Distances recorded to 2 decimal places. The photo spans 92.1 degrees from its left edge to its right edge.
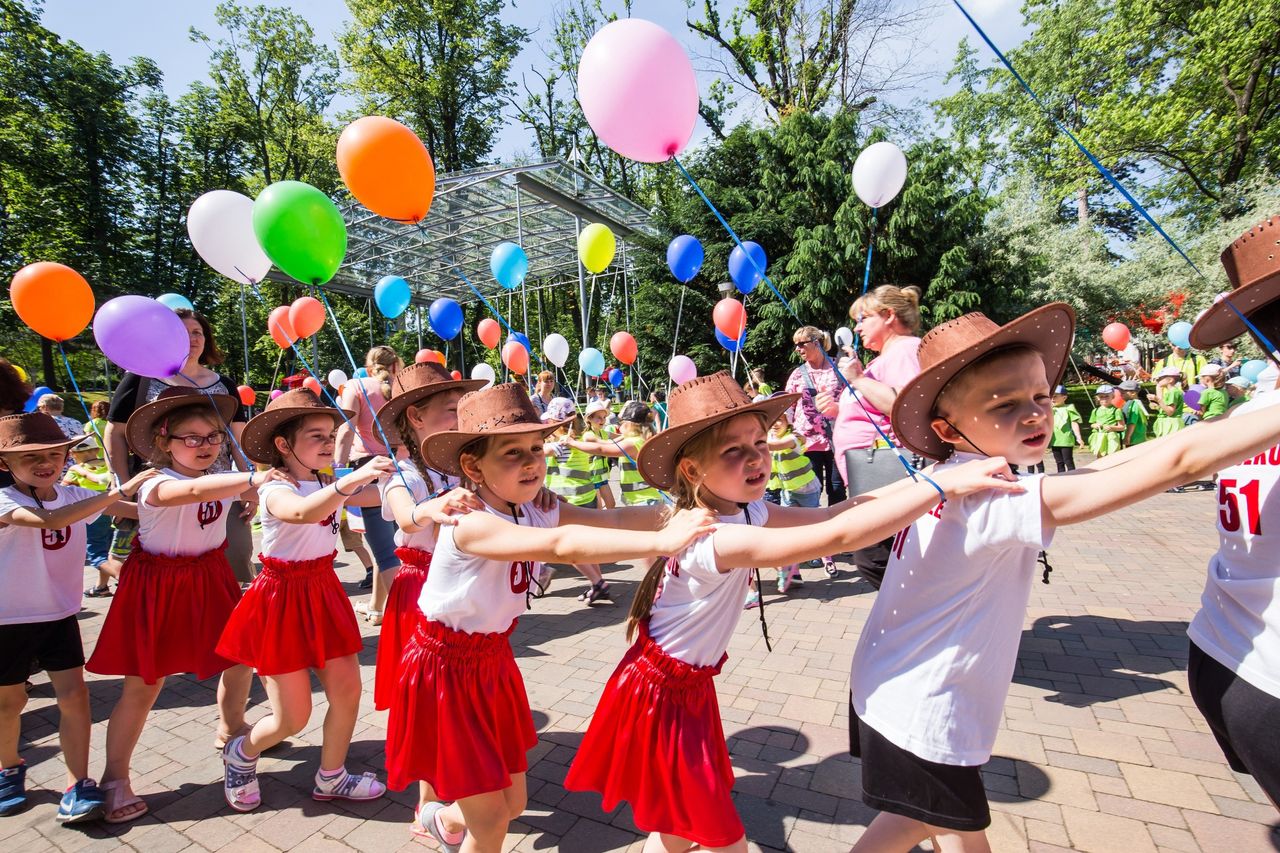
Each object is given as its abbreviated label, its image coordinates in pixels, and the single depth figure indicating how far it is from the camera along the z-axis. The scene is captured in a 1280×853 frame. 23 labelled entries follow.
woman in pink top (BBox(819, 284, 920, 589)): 3.29
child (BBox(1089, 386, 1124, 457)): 10.23
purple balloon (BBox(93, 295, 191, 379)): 3.00
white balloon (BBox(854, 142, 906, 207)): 4.71
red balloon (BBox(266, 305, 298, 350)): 7.09
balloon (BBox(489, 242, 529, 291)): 7.38
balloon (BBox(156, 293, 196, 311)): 4.66
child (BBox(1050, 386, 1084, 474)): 9.56
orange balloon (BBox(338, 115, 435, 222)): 3.13
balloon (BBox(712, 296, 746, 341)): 7.48
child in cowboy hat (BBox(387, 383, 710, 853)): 1.94
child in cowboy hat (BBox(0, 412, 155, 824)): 2.66
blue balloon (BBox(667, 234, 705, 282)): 7.66
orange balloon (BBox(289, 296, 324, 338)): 6.69
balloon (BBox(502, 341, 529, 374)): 8.36
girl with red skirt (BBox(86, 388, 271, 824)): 2.71
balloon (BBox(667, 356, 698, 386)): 9.45
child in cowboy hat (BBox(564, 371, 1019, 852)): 1.70
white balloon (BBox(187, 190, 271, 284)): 3.69
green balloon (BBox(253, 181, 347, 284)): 2.99
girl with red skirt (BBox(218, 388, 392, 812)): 2.65
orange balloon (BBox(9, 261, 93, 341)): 3.54
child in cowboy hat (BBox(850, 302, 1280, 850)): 1.51
